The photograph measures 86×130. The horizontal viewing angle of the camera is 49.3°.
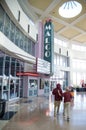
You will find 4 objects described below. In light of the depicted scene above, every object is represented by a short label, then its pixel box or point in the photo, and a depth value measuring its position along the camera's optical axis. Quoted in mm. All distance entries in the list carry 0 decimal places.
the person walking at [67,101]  4401
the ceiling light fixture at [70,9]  12387
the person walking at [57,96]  4762
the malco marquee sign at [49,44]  11726
